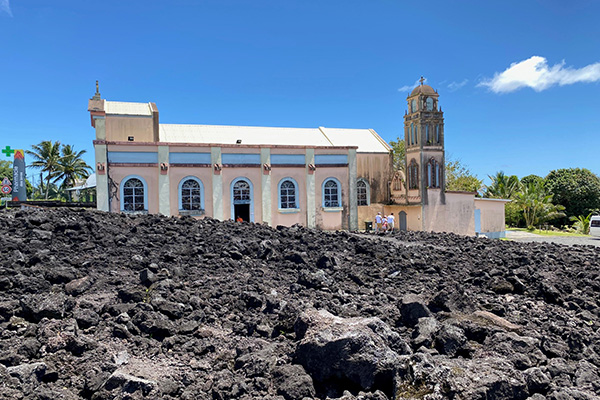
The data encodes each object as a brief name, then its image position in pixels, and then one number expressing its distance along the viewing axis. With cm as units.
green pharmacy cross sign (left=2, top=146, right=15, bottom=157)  2442
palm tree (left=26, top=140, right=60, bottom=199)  4269
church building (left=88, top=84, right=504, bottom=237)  2083
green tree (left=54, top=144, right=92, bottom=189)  4347
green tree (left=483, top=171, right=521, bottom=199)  3672
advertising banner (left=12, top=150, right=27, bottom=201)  2227
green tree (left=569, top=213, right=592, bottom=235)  3331
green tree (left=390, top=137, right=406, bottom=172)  3620
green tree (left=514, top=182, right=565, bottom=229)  3478
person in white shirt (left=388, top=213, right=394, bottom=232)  2244
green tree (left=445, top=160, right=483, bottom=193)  3728
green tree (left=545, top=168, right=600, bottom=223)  3866
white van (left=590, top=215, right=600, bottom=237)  2636
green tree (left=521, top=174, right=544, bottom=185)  4206
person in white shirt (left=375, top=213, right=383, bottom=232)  2284
